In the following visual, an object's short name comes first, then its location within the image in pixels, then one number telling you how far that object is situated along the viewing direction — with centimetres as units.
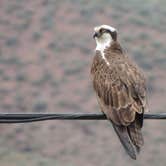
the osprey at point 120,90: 1666
